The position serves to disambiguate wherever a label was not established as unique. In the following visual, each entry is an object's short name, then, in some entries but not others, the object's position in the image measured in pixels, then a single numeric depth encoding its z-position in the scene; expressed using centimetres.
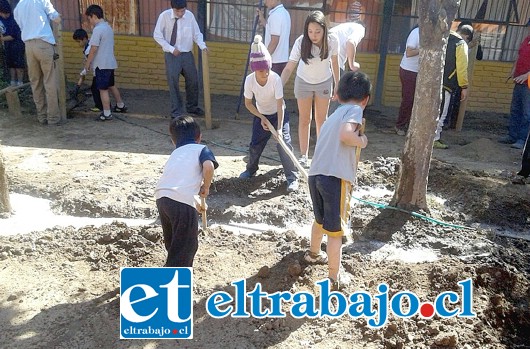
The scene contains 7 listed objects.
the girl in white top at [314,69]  525
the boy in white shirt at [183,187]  322
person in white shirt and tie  739
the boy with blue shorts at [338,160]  333
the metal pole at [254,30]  794
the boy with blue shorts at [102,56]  755
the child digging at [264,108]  471
